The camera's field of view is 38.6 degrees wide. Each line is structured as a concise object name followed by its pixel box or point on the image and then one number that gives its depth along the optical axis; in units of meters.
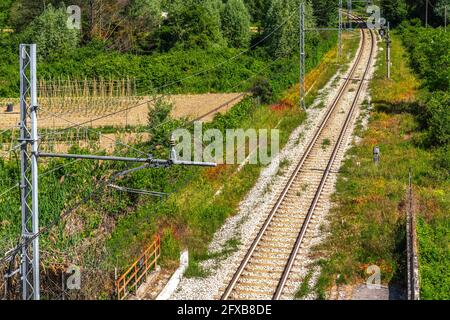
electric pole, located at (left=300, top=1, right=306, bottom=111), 34.84
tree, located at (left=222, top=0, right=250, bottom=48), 67.00
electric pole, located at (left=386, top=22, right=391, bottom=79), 44.00
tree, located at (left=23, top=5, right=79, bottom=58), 55.66
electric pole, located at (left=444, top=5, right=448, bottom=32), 70.57
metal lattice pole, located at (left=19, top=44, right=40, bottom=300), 13.08
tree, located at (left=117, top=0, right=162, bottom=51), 63.13
